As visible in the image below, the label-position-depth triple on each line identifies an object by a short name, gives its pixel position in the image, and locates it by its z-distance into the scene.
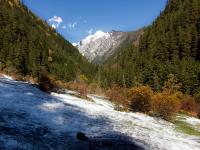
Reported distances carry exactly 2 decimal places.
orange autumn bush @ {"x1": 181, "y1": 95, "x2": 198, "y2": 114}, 18.33
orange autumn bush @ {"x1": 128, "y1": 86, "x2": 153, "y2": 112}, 11.64
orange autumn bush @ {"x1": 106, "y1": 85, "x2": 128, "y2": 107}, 12.37
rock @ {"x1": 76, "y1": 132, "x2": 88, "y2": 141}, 6.18
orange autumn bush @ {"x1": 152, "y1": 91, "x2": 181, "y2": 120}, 11.40
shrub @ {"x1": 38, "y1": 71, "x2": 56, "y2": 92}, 10.79
